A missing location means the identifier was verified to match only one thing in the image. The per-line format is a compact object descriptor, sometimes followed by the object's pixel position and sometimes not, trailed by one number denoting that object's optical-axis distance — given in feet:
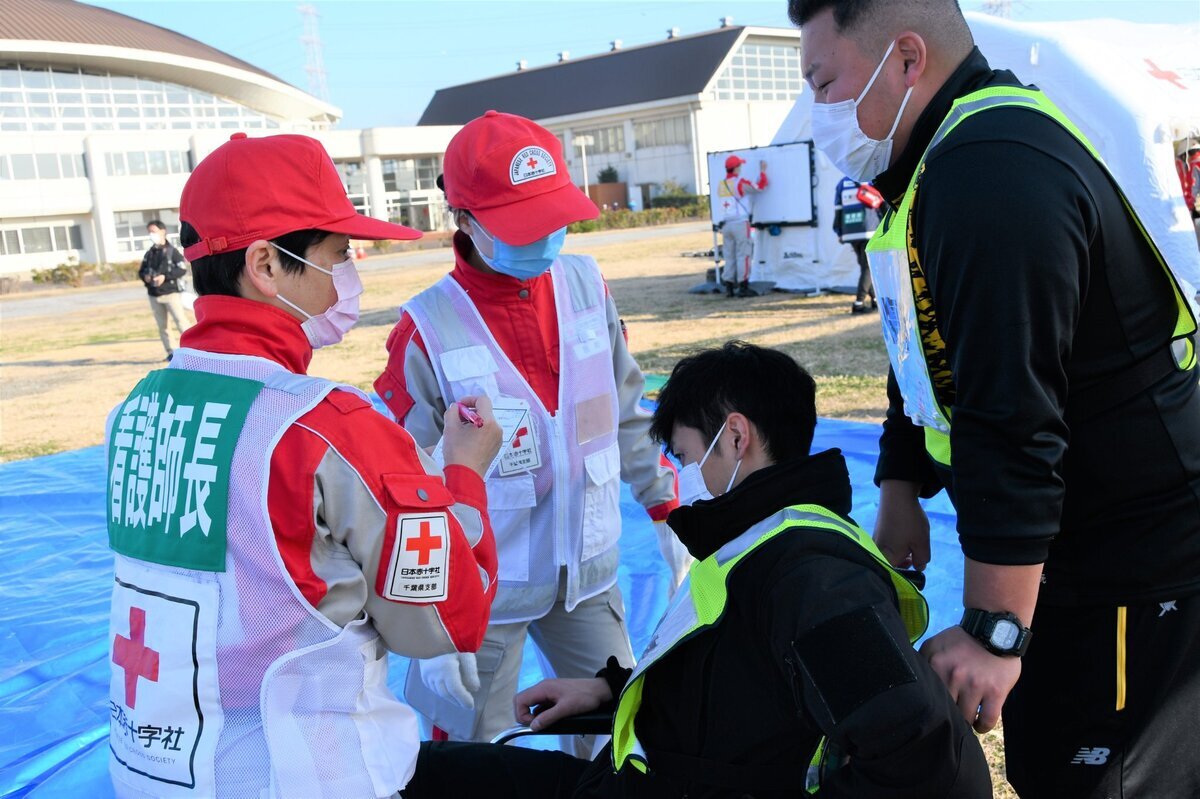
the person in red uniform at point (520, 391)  8.07
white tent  26.68
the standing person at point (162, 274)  40.63
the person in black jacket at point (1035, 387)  4.39
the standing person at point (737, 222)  46.29
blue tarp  11.03
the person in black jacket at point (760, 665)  4.10
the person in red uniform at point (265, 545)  4.66
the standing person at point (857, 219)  37.83
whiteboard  44.80
